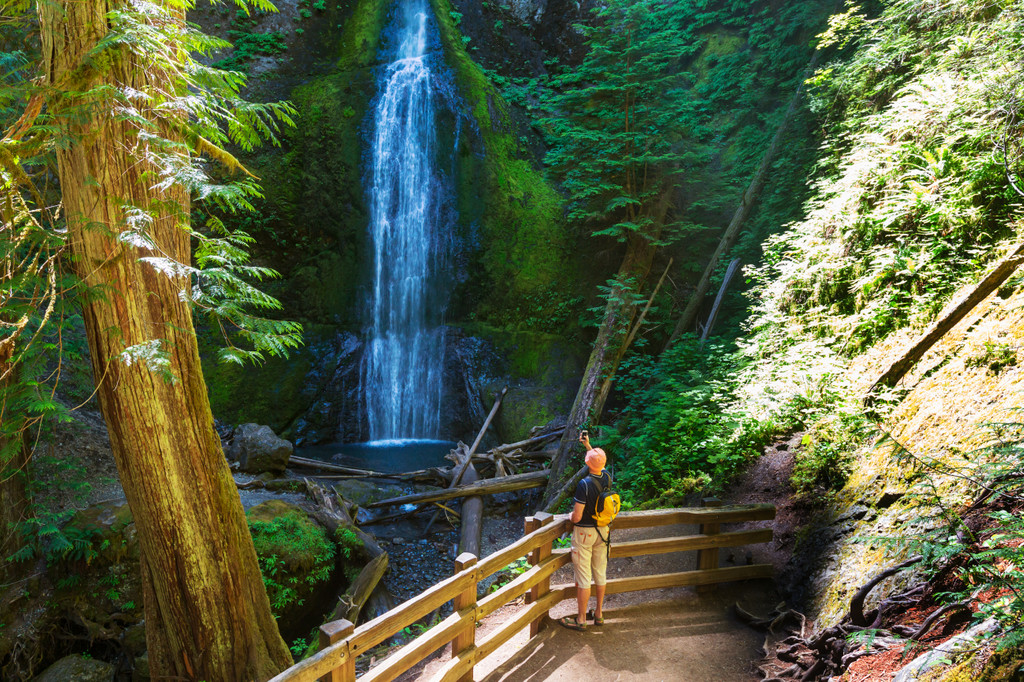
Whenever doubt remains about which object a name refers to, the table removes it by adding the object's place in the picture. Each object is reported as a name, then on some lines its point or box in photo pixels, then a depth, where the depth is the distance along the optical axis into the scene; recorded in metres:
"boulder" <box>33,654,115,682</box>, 5.65
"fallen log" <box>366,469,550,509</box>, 10.27
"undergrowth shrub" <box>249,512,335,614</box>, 6.78
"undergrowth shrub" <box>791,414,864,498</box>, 5.36
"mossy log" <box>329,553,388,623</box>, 6.87
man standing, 4.43
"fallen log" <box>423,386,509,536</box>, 10.03
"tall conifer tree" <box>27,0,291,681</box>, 3.44
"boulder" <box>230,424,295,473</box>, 10.65
